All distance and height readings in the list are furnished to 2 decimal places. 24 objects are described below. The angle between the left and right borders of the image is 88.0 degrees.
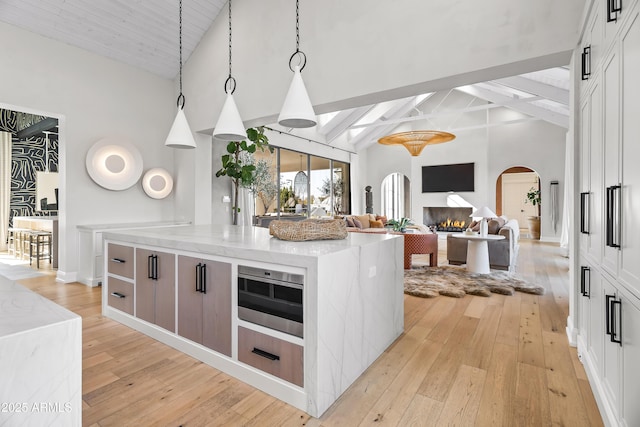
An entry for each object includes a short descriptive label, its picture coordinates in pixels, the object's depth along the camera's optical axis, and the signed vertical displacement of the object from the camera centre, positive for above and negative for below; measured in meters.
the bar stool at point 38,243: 5.38 -0.49
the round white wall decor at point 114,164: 4.46 +0.69
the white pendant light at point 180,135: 2.87 +0.68
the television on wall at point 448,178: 9.84 +1.06
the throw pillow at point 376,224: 8.02 -0.27
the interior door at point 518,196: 12.64 +0.65
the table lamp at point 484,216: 4.84 -0.05
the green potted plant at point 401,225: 6.15 -0.24
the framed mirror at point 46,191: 7.38 +0.50
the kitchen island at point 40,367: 0.68 -0.33
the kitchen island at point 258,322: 1.73 -0.60
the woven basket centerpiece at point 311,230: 2.22 -0.12
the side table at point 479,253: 4.90 -0.60
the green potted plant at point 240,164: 5.21 +0.79
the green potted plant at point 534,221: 9.53 -0.26
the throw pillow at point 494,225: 5.48 -0.21
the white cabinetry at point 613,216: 1.28 -0.02
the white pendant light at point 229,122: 2.59 +0.72
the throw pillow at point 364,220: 7.98 -0.18
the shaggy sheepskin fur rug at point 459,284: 3.93 -0.92
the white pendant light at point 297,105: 2.24 +0.73
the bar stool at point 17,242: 6.04 -0.53
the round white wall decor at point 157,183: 5.05 +0.47
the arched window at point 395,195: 11.56 +0.62
